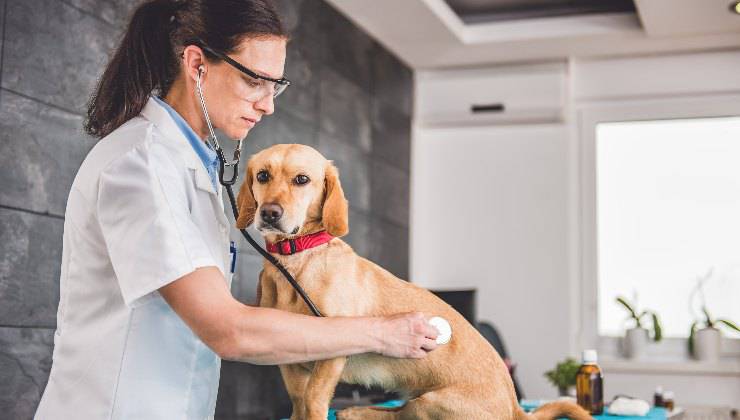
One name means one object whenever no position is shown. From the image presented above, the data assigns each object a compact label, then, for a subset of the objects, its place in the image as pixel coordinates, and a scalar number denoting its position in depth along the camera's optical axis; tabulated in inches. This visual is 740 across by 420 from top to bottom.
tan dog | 60.6
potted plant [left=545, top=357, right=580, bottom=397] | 150.1
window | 202.7
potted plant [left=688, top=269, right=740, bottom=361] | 192.7
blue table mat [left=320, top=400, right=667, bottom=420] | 104.4
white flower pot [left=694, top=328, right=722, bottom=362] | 192.7
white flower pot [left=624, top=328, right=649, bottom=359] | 198.1
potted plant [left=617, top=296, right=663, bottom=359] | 198.1
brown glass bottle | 111.0
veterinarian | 47.1
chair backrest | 185.0
